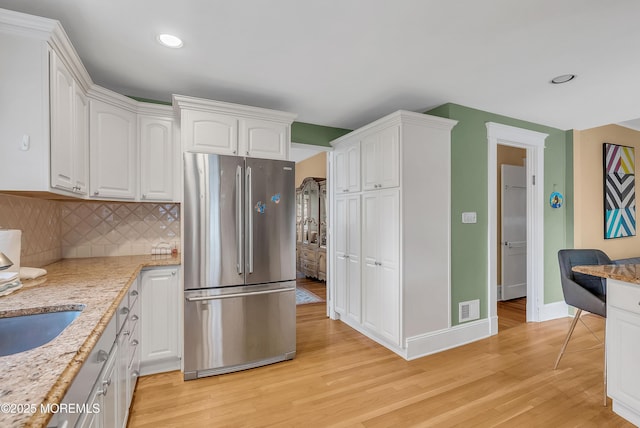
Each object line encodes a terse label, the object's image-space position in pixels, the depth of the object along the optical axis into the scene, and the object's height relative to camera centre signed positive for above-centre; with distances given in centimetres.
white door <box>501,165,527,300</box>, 449 -27
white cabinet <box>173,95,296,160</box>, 248 +76
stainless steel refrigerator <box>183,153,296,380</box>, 243 -40
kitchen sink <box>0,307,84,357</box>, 121 -47
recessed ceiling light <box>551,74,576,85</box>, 252 +116
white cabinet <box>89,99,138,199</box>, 235 +53
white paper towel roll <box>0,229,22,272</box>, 158 -16
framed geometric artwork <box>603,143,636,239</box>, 416 +33
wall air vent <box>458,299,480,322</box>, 312 -101
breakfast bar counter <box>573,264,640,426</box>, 182 -79
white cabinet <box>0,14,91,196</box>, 153 +60
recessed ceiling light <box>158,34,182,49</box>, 195 +116
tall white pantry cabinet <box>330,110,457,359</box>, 280 -14
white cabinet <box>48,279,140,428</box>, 88 -65
